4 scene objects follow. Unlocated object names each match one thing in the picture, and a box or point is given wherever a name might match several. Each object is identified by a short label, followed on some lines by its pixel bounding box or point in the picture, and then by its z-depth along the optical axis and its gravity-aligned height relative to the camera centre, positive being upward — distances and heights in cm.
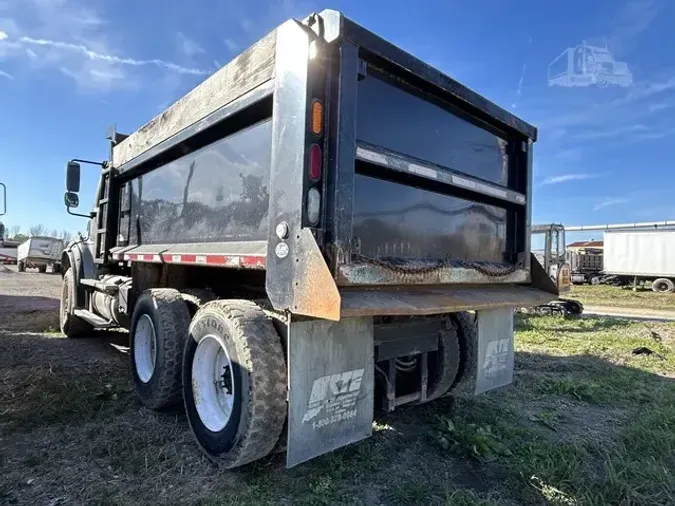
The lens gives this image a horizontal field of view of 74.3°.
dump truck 244 +17
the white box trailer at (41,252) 2758 +37
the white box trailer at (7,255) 3652 +13
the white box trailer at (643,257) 2523 +122
